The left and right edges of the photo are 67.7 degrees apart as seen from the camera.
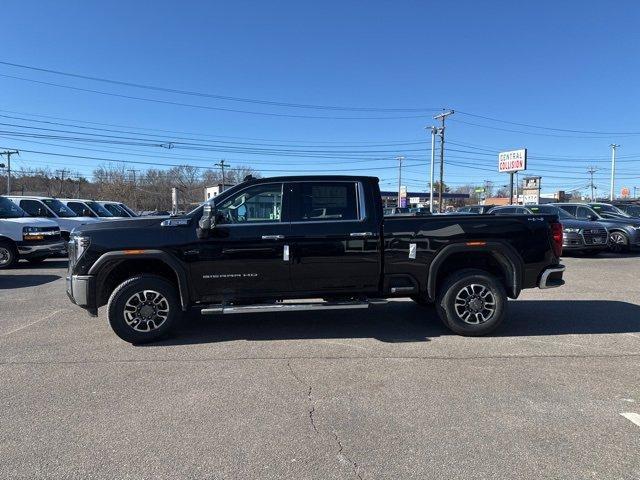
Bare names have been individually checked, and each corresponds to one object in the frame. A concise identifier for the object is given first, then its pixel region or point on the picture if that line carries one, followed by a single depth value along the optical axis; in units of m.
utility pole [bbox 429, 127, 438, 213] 48.81
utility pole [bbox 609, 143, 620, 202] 66.25
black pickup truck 5.72
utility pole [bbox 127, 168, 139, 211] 76.94
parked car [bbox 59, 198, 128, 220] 18.58
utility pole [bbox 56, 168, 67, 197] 77.03
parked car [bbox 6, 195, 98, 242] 15.41
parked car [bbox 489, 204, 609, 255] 14.83
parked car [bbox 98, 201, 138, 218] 21.16
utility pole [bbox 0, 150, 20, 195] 63.02
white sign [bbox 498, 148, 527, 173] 46.88
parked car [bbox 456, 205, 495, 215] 23.11
